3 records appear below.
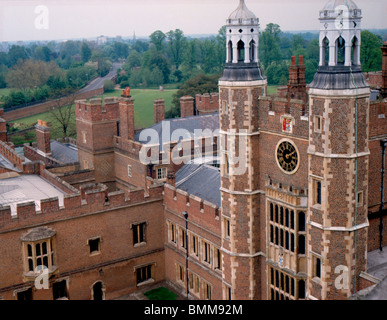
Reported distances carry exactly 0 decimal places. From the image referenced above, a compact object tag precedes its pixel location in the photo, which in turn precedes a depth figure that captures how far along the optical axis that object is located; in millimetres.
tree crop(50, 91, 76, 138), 78288
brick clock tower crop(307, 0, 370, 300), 21141
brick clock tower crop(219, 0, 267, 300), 25766
